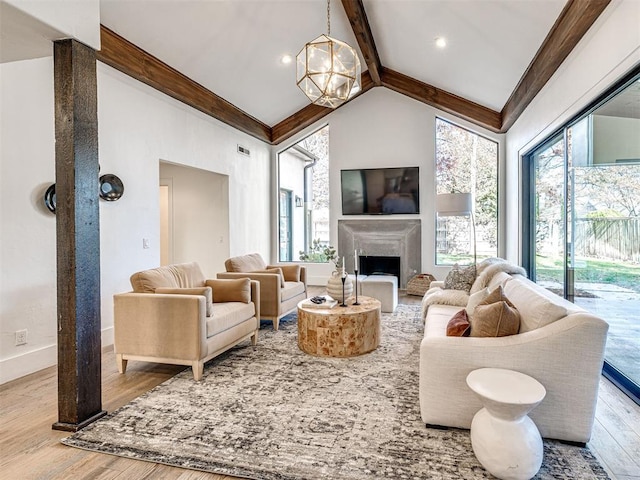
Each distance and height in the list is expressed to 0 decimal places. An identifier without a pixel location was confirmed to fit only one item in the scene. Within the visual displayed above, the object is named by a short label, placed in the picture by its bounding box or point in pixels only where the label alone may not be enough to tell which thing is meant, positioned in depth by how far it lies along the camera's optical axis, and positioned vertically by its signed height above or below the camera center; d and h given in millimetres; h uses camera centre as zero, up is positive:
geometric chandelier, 3553 +1608
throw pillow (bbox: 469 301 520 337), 2314 -505
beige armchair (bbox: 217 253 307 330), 4605 -533
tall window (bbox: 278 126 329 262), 8250 +978
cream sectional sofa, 2084 -713
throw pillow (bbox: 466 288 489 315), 2936 -477
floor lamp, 5617 +516
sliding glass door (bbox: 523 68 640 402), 2848 +151
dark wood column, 2322 +48
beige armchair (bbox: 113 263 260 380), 3064 -680
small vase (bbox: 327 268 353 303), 3953 -484
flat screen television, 7566 +970
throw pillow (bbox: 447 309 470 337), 2493 -591
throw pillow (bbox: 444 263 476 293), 4453 -472
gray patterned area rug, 1934 -1124
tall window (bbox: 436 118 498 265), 7281 +1001
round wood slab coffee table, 3570 -852
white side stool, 1814 -941
